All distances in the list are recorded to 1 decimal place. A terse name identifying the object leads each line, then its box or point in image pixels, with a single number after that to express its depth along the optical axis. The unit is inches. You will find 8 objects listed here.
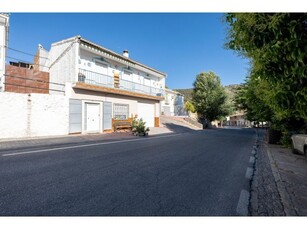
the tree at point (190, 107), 1413.6
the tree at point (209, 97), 1263.5
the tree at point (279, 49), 94.7
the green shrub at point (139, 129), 609.6
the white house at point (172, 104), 1286.8
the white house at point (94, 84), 580.6
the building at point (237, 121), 2759.6
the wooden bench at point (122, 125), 683.4
